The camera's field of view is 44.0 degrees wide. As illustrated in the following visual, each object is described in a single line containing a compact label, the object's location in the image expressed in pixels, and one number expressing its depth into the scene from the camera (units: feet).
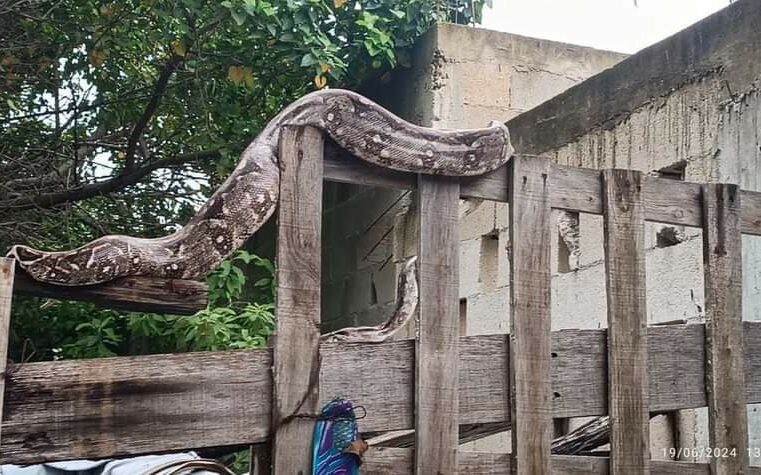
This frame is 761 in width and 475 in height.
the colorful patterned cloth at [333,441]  7.51
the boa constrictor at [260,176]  7.14
